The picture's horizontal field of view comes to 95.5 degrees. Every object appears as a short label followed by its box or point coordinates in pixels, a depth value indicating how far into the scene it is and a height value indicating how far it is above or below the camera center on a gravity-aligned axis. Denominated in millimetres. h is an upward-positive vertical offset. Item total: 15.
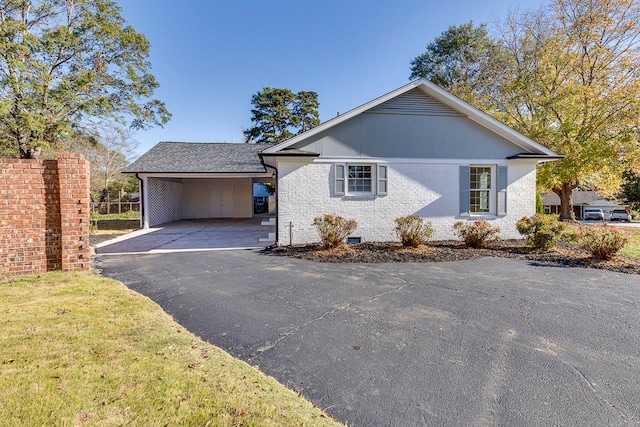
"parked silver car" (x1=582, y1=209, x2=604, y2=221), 40312 -1554
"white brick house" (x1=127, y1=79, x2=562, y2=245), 9852 +1321
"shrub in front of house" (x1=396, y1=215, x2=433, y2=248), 9055 -835
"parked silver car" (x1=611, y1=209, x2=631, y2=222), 38531 -1625
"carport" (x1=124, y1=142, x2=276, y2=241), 15414 +1592
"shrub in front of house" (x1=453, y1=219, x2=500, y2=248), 9320 -959
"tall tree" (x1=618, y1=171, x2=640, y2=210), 31828 +1593
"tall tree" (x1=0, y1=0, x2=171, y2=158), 12797 +6767
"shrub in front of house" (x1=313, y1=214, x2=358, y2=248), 8828 -735
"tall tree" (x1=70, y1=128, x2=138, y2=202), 25003 +4335
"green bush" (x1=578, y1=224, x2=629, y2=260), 7344 -958
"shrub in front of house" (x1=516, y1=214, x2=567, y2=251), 8680 -798
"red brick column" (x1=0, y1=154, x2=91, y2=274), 5379 -159
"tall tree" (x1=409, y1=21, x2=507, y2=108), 22172 +12184
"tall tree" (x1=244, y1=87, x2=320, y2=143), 33031 +10430
